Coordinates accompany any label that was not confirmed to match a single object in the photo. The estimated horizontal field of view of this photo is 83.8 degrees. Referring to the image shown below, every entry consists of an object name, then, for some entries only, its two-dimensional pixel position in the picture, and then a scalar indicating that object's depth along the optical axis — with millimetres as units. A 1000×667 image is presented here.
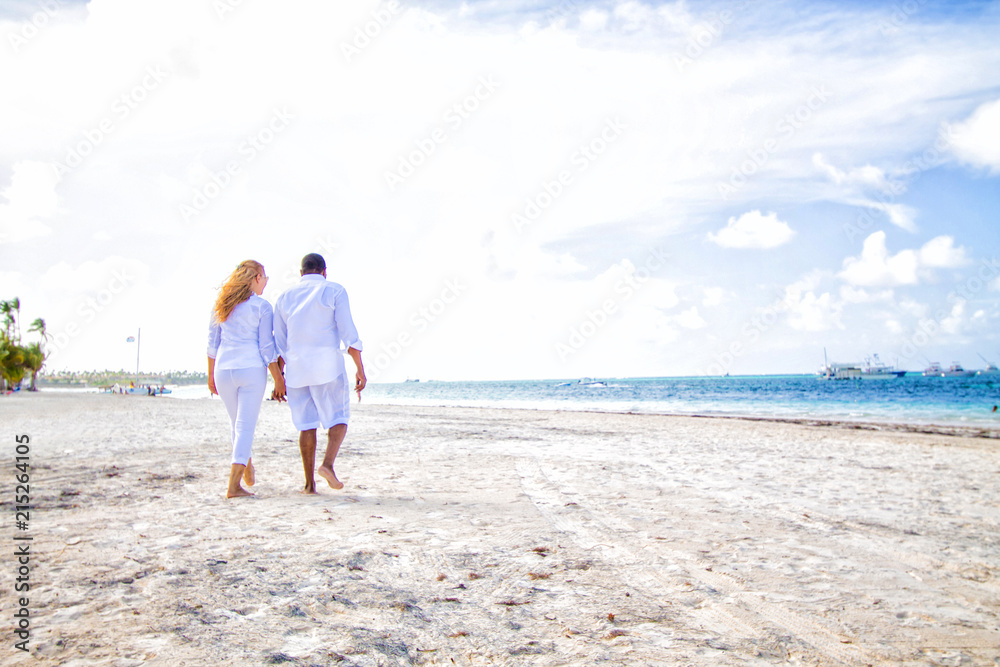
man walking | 4680
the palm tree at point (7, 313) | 62812
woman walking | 4496
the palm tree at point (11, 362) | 59406
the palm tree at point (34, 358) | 64000
